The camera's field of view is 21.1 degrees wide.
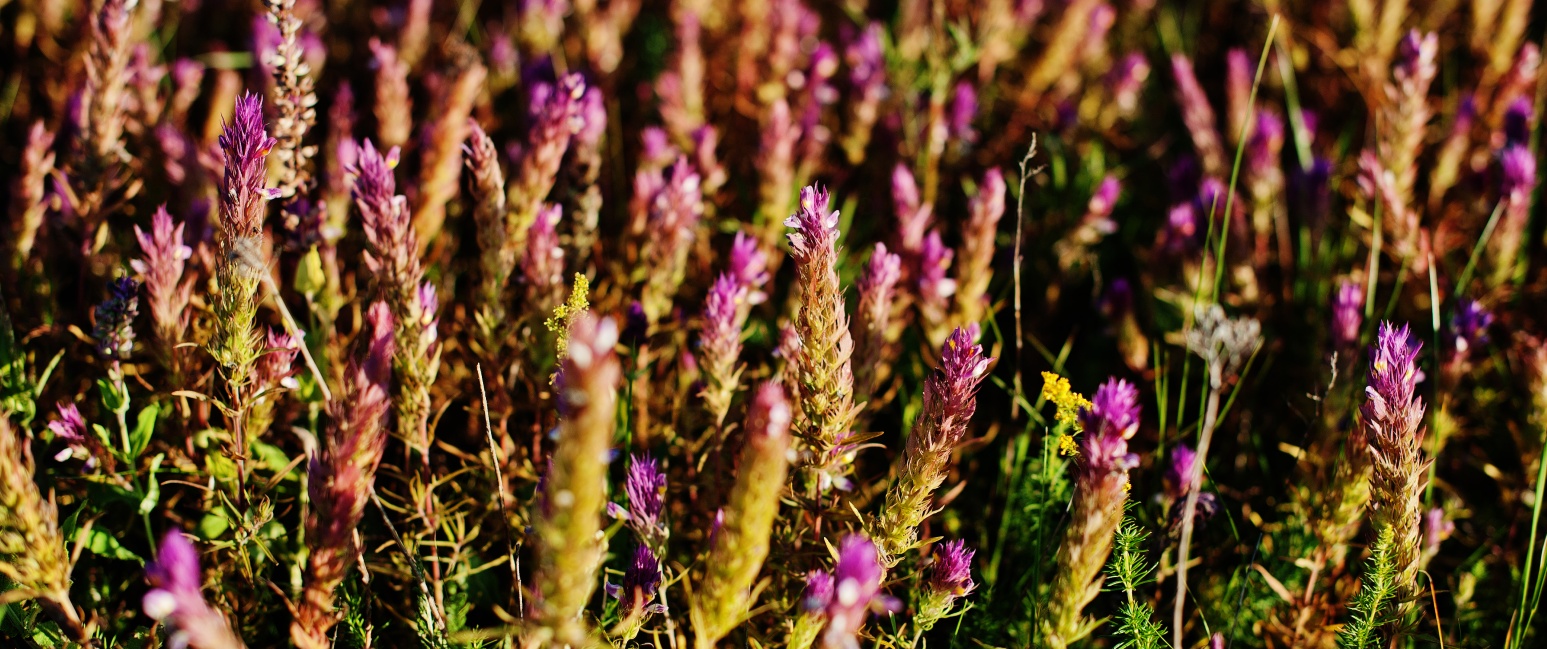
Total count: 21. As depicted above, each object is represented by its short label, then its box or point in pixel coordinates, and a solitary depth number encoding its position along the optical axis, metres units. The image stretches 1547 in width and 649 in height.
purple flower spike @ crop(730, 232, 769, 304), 1.31
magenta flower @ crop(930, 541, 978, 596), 1.21
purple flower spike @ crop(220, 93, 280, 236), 1.21
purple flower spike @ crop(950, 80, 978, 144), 1.48
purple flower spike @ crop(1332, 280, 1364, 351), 1.33
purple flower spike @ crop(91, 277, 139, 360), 1.28
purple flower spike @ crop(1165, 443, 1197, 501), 1.29
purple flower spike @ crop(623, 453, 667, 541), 1.22
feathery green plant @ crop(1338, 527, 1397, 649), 1.23
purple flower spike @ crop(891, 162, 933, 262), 1.37
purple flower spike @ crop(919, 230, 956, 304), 1.35
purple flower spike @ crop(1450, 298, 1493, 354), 1.34
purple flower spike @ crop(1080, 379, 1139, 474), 1.19
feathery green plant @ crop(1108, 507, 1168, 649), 1.23
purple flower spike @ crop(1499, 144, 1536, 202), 1.40
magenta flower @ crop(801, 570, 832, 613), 1.18
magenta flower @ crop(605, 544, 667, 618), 1.21
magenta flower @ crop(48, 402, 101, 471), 1.26
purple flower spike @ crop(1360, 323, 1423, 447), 1.22
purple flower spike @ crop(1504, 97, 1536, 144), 1.43
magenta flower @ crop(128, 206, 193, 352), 1.26
